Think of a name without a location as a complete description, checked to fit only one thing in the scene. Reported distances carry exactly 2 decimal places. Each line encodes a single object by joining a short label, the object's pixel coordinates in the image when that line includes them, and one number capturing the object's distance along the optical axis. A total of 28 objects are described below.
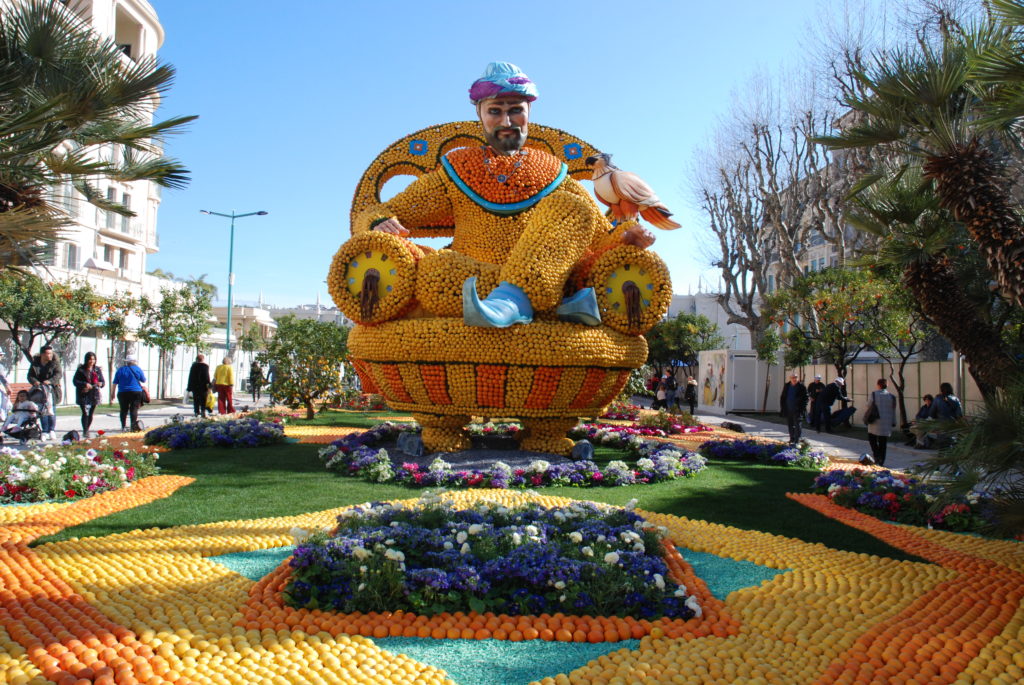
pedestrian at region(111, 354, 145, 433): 13.00
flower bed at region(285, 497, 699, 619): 4.27
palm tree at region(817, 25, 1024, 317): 5.91
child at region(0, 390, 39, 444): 11.13
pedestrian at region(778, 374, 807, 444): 13.79
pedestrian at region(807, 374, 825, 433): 20.28
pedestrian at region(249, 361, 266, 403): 20.90
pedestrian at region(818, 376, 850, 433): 18.77
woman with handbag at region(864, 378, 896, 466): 11.95
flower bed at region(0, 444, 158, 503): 7.19
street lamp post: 31.98
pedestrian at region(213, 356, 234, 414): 18.72
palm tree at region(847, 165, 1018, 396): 7.64
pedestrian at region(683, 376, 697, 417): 23.30
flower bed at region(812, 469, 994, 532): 7.04
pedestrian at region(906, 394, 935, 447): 14.42
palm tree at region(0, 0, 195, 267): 6.55
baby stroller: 11.13
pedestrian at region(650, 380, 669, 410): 23.12
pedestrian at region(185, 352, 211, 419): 16.73
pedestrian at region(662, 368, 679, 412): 22.04
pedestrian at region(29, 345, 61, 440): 11.95
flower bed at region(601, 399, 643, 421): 18.68
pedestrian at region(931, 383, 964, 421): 12.25
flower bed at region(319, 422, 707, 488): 8.51
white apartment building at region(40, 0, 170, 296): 30.38
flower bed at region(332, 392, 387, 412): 22.54
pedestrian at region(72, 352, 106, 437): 12.41
